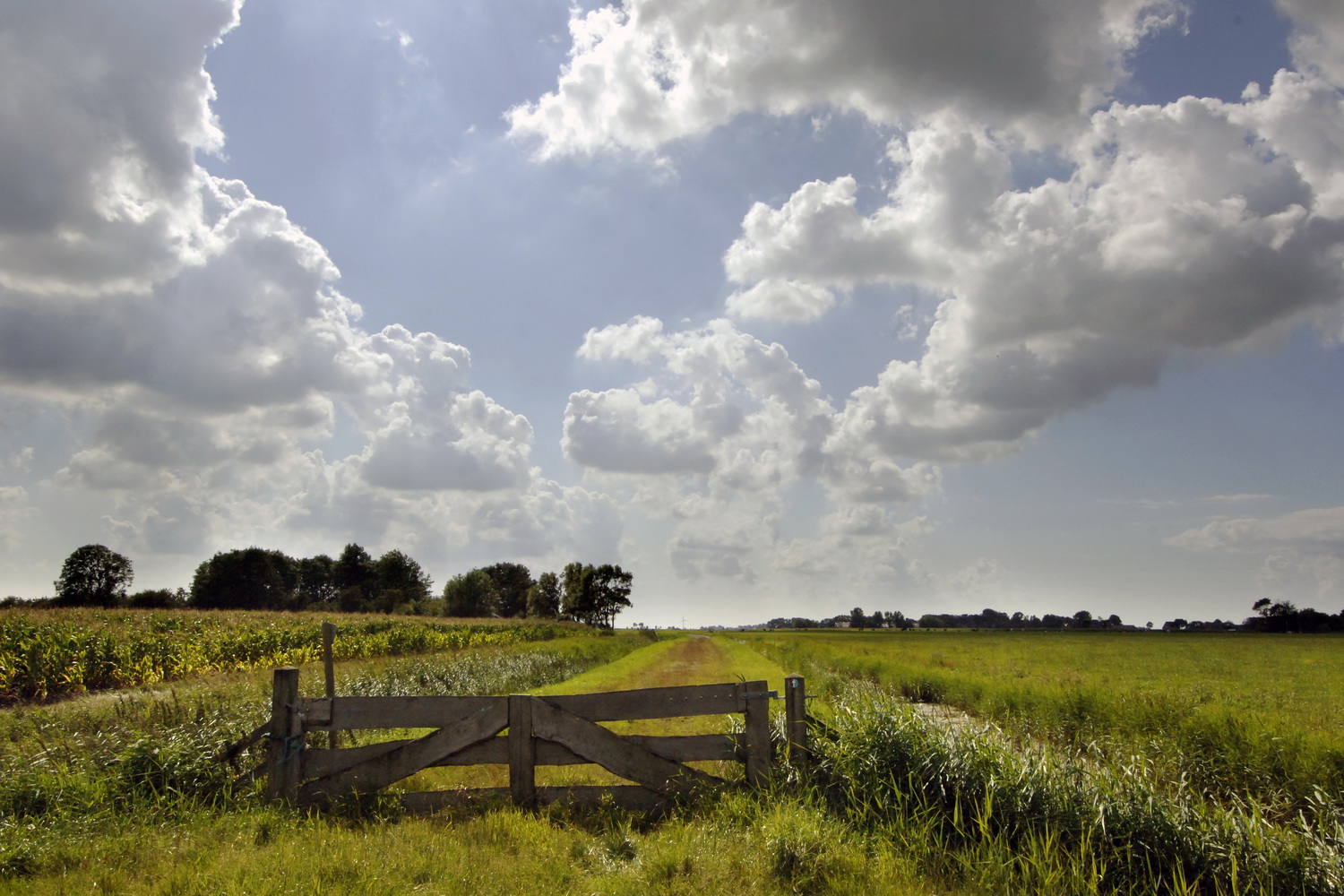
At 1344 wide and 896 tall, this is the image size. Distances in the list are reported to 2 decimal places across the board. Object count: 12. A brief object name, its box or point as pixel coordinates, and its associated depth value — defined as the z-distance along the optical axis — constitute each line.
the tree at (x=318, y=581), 124.44
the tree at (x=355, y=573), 123.69
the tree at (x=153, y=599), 68.11
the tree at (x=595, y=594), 107.88
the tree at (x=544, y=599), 135.38
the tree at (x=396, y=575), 118.69
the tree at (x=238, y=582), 101.25
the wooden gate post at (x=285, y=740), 7.37
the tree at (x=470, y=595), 118.38
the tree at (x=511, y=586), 148.12
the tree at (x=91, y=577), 74.06
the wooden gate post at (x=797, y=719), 7.73
